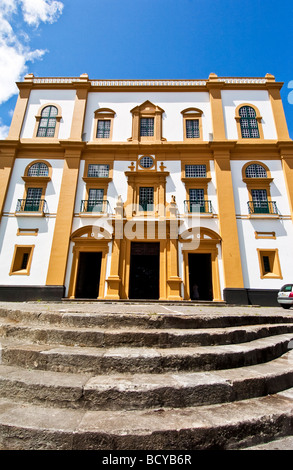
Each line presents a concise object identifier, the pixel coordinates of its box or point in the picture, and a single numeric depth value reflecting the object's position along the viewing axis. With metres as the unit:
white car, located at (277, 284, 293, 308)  11.32
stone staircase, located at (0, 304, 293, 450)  1.94
